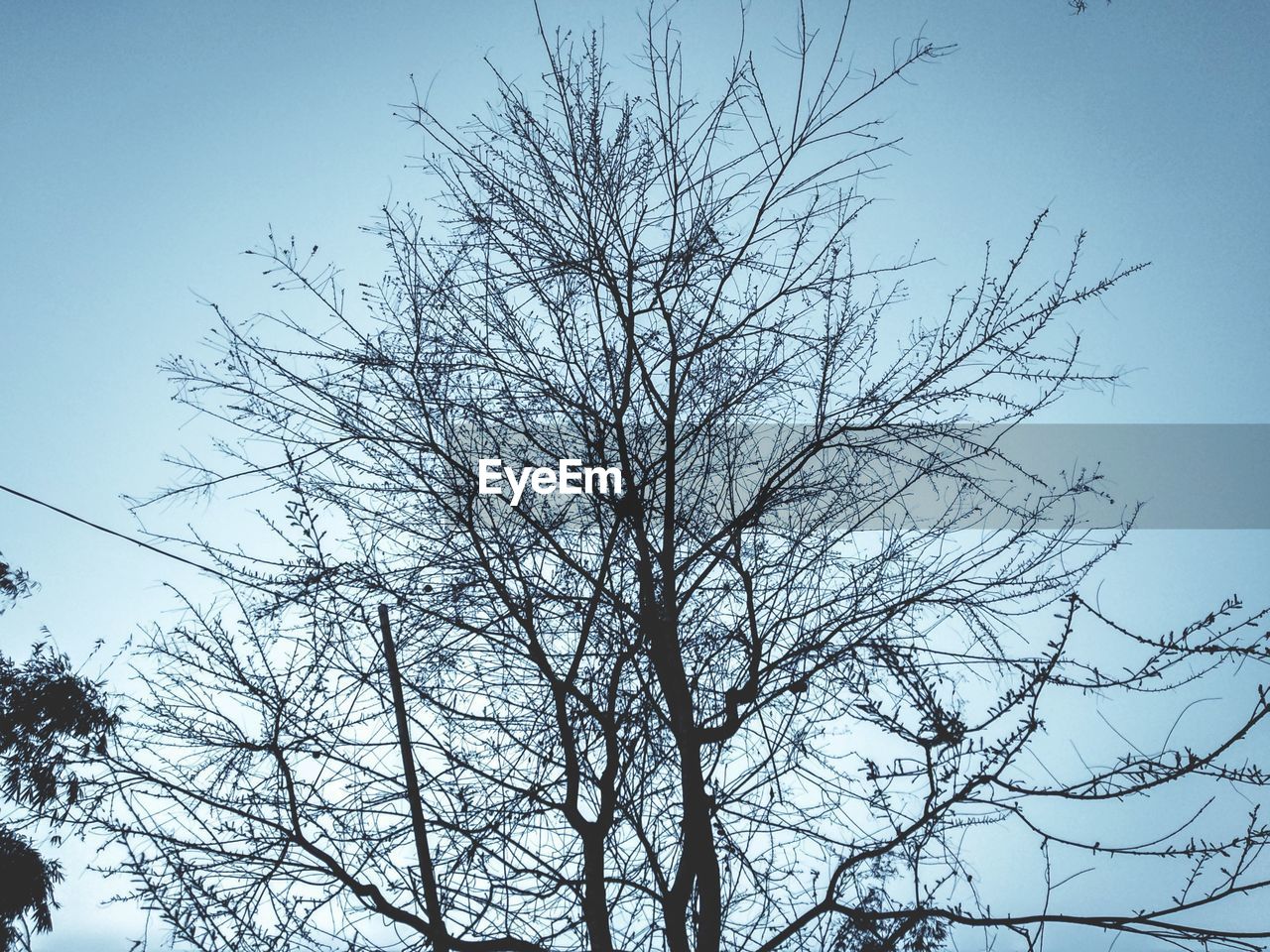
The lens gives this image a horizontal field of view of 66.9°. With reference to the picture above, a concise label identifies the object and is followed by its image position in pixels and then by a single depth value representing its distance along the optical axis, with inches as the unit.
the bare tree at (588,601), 151.9
